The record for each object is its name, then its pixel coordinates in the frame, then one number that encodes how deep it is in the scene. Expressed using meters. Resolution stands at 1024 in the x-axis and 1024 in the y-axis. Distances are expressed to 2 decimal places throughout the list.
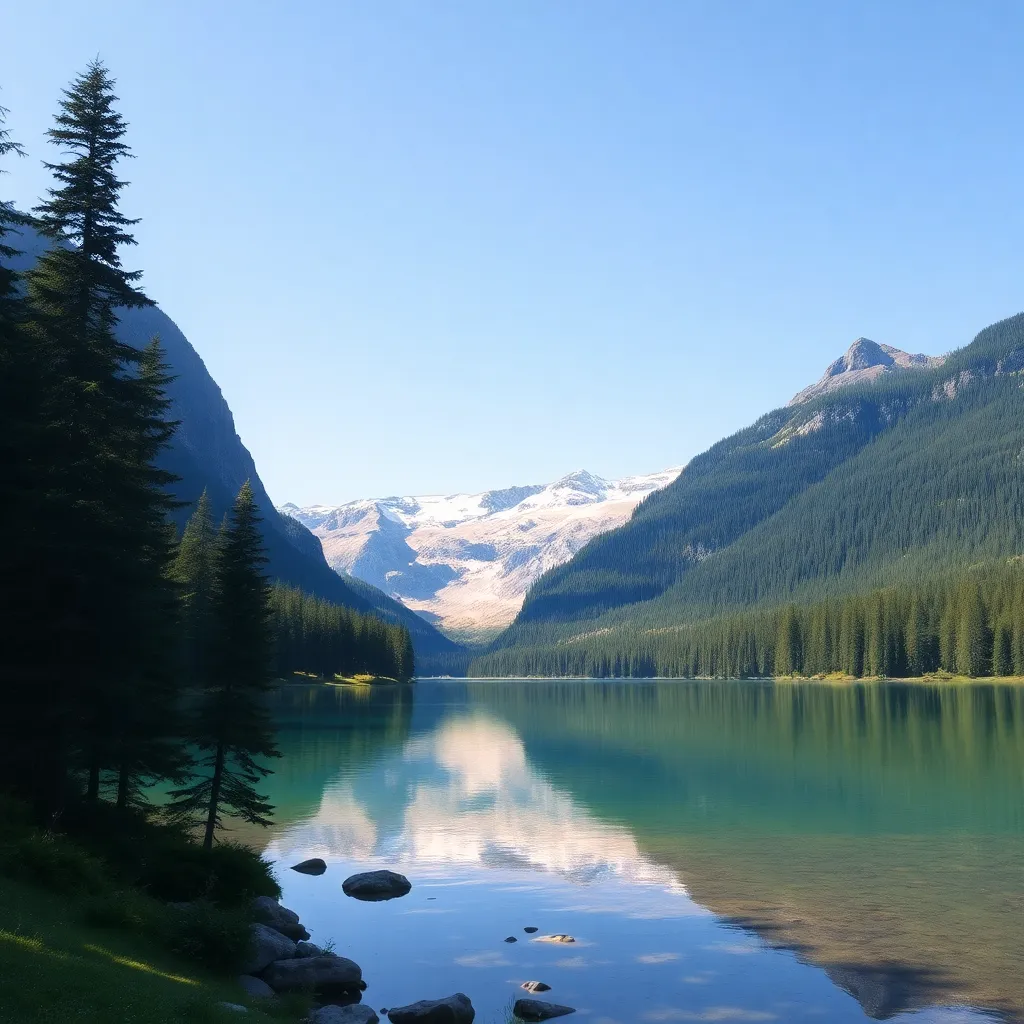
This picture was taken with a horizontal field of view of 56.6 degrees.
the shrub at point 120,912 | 20.94
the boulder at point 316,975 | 23.61
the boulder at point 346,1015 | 21.11
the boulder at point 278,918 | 27.83
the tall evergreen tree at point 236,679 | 37.84
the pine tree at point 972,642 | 170.88
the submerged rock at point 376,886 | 34.88
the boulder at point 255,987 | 21.81
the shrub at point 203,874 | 27.52
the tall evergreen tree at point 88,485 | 28.42
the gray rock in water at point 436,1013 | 22.02
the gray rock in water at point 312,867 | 38.56
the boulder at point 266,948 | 23.58
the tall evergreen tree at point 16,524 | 27.64
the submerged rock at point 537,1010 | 22.61
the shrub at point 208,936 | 21.88
